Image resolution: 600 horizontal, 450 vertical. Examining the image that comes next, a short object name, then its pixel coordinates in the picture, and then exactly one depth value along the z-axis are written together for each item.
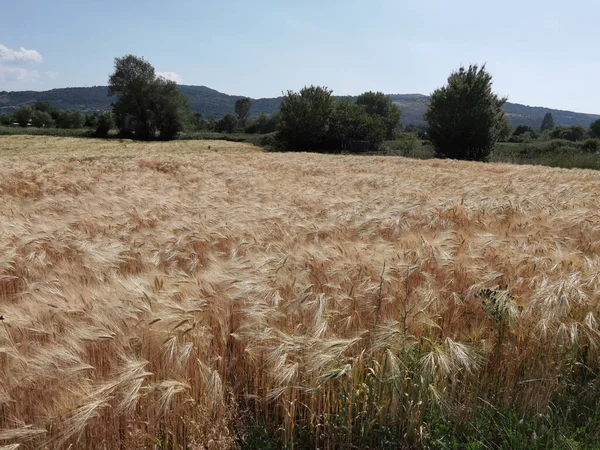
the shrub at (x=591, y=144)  51.18
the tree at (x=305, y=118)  45.16
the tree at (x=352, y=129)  45.66
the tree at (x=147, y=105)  60.47
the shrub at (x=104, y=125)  59.97
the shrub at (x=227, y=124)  102.88
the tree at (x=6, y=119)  94.27
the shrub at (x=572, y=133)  78.44
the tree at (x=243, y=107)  133.75
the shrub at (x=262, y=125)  96.94
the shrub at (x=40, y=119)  94.31
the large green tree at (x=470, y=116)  38.38
